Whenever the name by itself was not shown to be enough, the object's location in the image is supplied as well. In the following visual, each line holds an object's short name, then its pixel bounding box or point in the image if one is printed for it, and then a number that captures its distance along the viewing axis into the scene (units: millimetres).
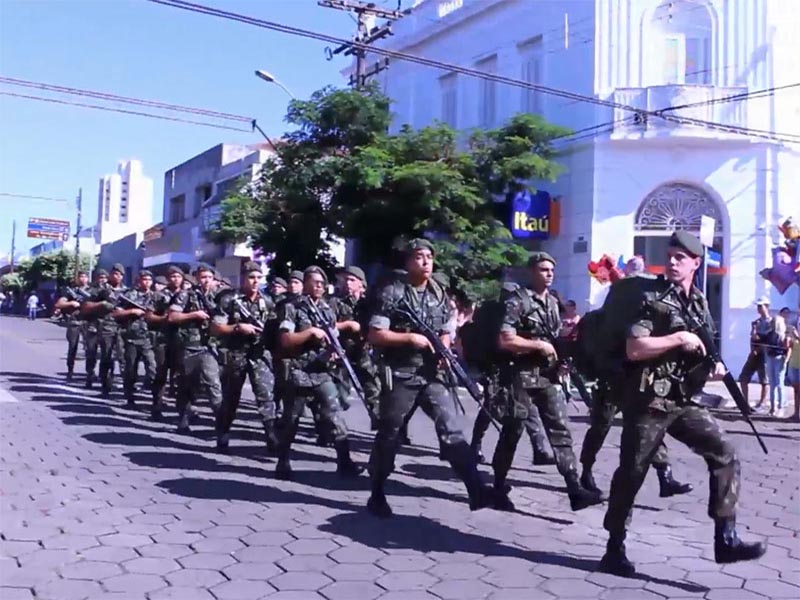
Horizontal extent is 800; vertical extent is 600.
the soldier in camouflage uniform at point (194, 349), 9859
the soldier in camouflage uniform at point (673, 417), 5035
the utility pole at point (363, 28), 24033
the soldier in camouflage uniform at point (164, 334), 11062
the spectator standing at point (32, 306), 53688
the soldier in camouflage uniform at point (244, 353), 8789
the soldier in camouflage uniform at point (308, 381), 7633
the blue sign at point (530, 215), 20812
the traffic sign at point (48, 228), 71625
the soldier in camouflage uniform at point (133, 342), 12945
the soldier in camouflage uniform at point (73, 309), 15305
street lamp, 21484
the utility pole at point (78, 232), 53312
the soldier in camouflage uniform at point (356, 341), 9883
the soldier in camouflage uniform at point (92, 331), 14514
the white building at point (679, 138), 20141
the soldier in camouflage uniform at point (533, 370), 6469
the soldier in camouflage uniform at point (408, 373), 6203
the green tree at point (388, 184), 18734
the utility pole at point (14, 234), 83250
